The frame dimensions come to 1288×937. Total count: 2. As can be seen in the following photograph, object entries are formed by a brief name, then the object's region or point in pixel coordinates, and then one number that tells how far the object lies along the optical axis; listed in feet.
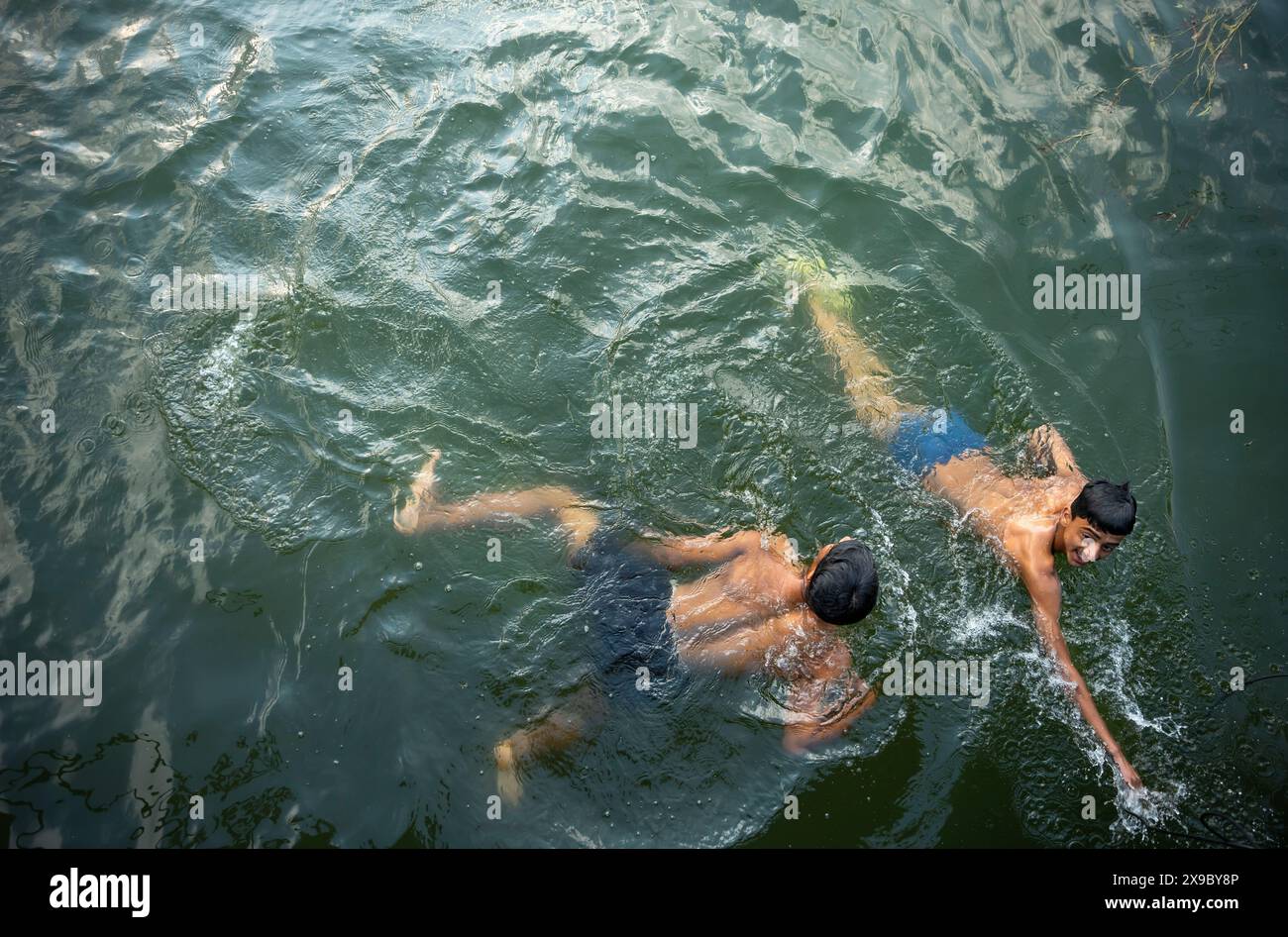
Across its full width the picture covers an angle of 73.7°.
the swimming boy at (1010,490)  16.79
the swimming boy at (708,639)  17.75
